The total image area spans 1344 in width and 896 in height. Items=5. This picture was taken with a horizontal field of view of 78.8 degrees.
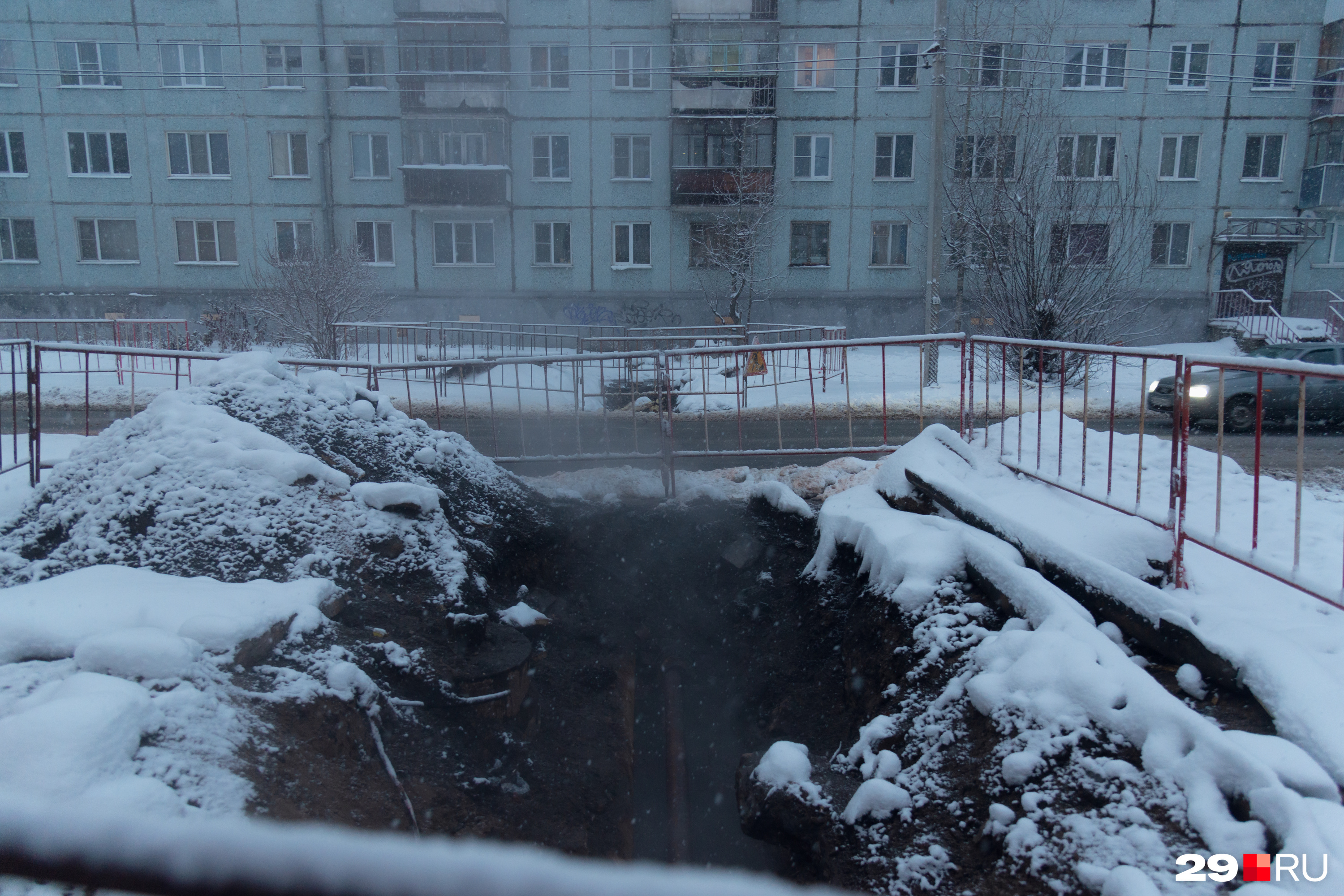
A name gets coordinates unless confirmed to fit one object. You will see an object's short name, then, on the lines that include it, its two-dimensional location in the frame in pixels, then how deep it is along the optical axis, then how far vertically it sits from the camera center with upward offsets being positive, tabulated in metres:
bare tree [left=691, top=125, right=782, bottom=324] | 25.17 +0.95
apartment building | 26.14 +4.00
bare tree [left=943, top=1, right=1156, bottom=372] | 15.16 +1.31
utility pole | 15.75 +1.79
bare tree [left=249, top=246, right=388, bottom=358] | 17.77 -0.63
